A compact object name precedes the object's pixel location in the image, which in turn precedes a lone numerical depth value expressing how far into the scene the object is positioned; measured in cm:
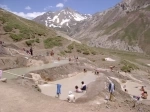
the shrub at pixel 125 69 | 5232
